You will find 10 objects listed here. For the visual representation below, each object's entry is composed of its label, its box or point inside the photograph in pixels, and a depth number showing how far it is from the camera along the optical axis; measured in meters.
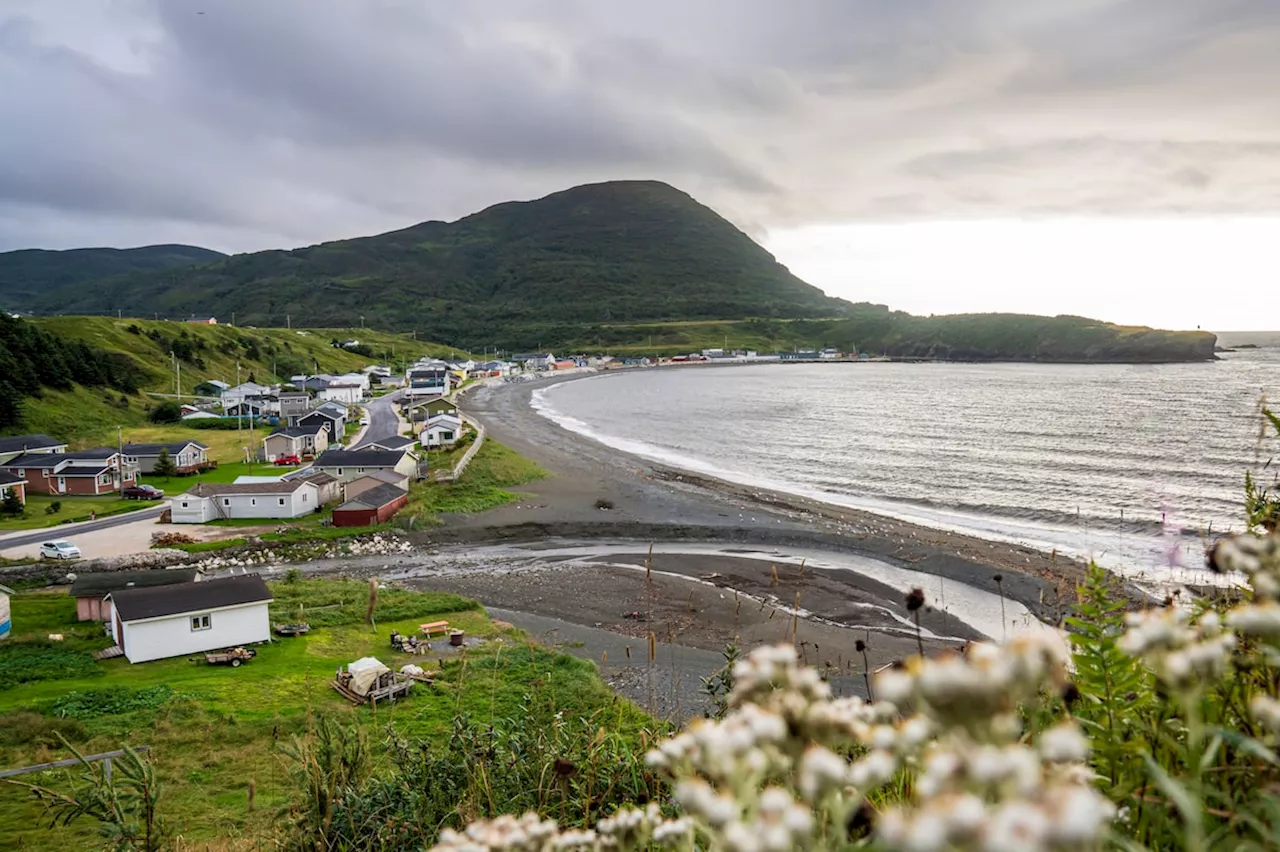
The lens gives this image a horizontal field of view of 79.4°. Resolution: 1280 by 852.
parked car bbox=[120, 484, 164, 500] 57.78
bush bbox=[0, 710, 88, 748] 21.30
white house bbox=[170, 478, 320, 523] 52.59
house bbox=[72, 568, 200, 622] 33.47
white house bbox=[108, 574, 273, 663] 29.19
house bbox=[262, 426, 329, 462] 71.75
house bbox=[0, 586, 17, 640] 31.36
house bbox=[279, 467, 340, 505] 57.50
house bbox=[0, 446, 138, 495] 58.75
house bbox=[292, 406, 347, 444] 82.13
